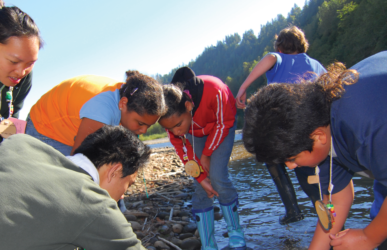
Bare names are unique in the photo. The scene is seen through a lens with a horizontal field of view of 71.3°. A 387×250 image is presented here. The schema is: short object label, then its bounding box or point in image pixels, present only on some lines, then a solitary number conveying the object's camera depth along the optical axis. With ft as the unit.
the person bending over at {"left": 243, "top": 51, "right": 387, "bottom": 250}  4.34
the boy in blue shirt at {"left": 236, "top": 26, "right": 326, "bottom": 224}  9.50
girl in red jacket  10.14
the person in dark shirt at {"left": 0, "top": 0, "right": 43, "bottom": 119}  6.75
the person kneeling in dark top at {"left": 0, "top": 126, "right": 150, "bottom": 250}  3.65
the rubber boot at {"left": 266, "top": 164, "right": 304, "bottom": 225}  11.25
